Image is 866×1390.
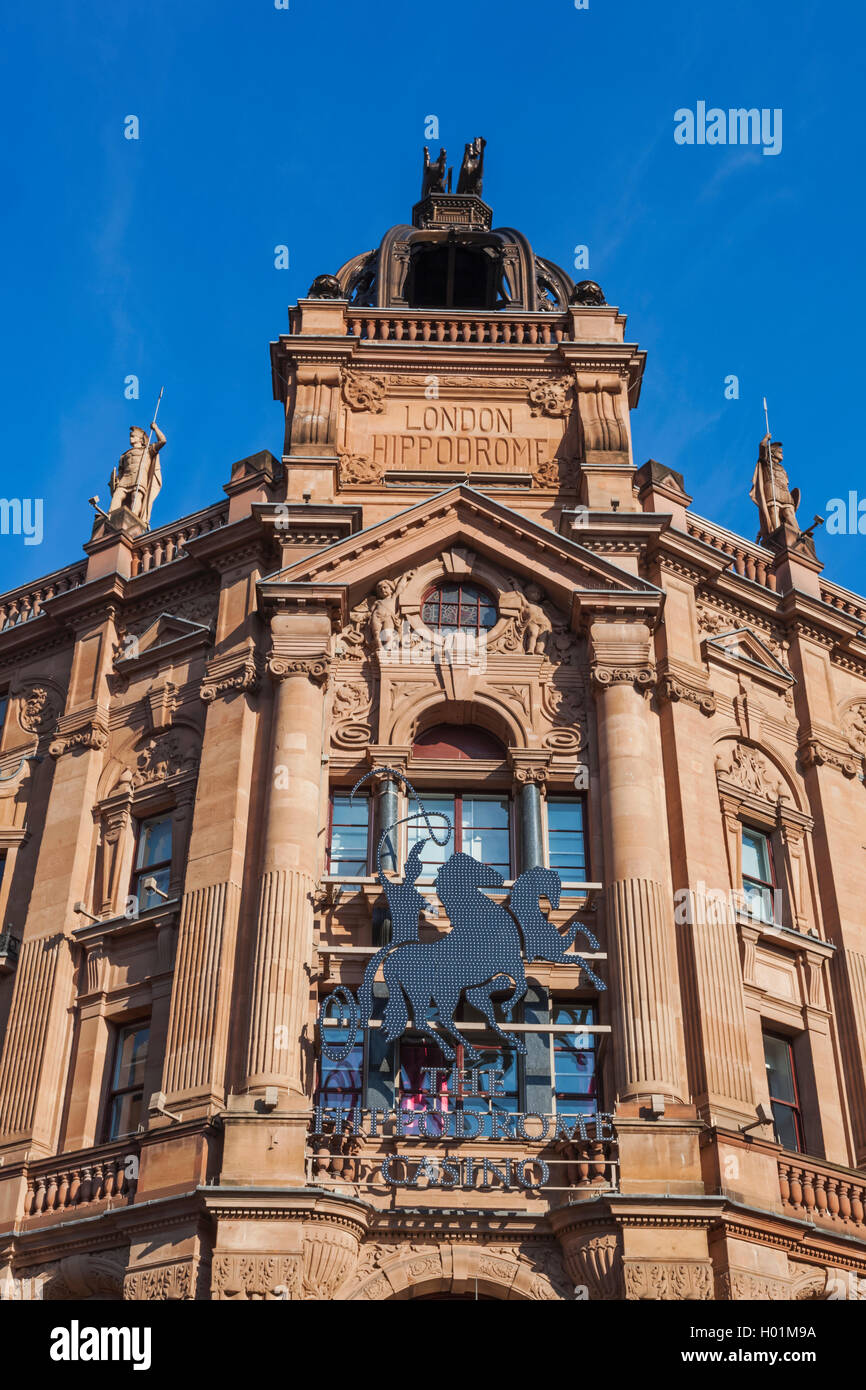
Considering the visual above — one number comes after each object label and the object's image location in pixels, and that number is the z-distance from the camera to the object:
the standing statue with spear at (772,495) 36.03
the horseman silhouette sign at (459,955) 25.89
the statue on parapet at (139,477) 36.19
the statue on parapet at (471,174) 42.09
